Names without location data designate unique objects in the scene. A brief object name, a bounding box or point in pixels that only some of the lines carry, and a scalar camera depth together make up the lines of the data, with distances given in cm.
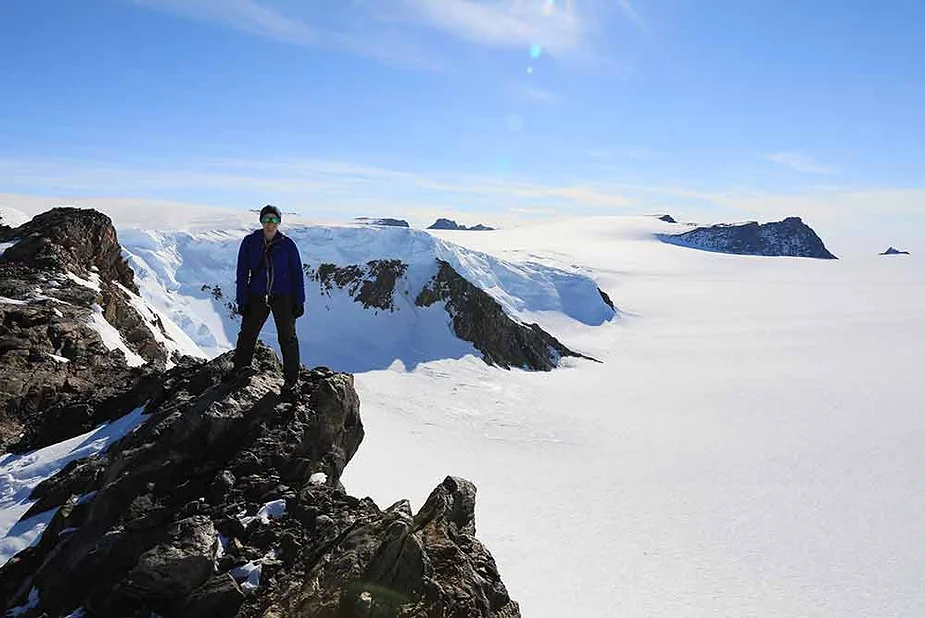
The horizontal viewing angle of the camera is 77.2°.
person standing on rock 799
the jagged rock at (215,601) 516
